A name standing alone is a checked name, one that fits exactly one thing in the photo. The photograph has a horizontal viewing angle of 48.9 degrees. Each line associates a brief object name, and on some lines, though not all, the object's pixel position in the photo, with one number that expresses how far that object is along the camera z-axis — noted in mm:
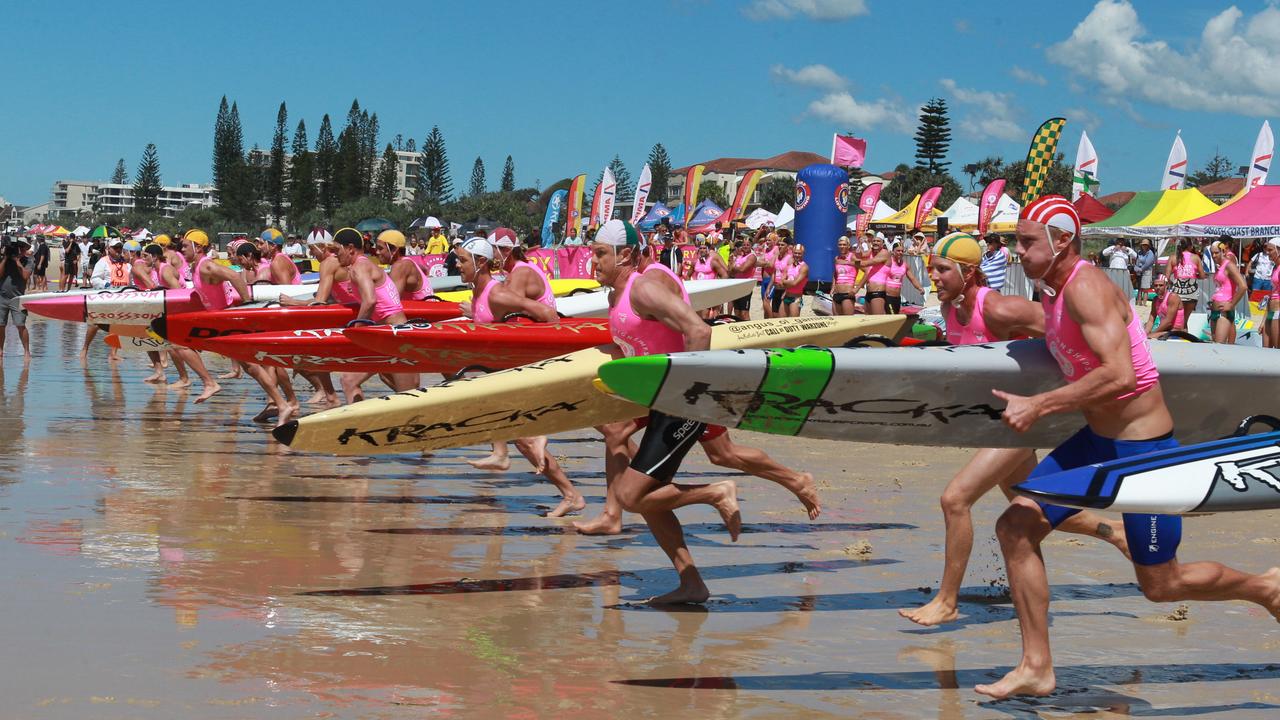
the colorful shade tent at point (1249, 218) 23734
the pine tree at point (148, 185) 160500
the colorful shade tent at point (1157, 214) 26562
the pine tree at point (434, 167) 135375
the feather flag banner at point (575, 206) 42688
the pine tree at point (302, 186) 129250
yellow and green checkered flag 24141
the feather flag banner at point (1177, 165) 34906
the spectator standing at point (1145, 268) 28578
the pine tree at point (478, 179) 168875
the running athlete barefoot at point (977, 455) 5914
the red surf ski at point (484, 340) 10305
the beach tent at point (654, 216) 52675
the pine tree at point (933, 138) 100062
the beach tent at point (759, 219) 45531
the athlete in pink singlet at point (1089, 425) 4582
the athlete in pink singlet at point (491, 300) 10273
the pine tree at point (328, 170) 130750
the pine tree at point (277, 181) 134375
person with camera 17984
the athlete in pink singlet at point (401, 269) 11930
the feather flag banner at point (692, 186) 48688
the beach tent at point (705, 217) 49344
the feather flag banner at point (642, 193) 44844
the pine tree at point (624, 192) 145125
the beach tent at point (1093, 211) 29391
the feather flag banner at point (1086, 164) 32344
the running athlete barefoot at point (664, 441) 5980
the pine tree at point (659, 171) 155000
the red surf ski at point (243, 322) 12766
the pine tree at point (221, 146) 145750
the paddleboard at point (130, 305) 14312
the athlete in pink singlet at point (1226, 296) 17484
